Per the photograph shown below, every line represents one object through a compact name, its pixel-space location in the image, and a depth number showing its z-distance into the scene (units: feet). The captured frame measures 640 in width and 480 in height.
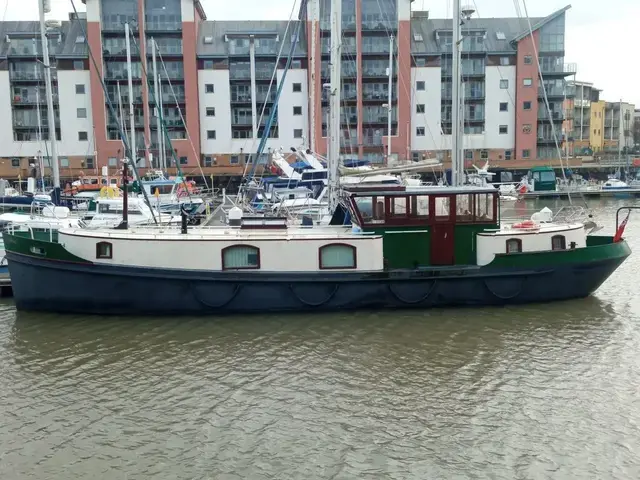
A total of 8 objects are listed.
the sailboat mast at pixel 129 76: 154.57
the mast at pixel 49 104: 87.45
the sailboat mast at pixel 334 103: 70.75
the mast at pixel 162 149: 183.93
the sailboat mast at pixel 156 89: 184.34
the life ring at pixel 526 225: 58.49
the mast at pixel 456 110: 68.95
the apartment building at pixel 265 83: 213.46
